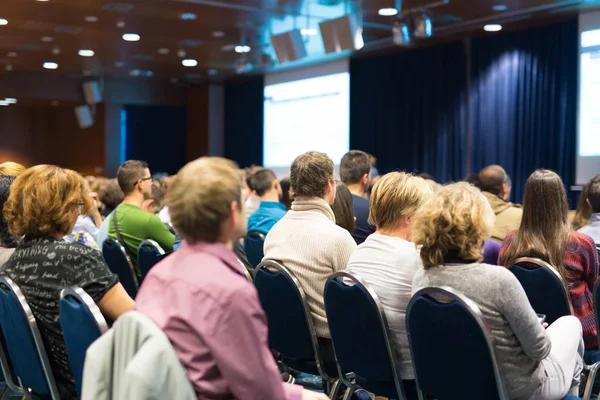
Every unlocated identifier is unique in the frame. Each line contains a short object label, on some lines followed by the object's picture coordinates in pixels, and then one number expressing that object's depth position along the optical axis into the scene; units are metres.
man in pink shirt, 1.50
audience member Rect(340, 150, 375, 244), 4.64
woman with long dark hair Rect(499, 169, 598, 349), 3.32
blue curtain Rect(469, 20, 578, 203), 9.61
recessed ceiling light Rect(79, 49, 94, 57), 12.16
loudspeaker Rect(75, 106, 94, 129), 16.48
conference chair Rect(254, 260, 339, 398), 2.97
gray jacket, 1.44
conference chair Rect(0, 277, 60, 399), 2.26
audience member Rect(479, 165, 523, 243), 4.84
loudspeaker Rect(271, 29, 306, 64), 9.77
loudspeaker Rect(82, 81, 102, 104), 15.62
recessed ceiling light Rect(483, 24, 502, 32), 9.93
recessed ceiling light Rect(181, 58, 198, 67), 13.22
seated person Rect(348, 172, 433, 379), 2.63
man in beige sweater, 3.10
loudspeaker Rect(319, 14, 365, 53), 8.70
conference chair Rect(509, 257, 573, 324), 3.09
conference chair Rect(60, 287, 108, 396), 1.95
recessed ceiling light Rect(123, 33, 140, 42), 10.76
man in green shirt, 4.61
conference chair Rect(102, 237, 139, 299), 4.32
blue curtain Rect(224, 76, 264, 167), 15.16
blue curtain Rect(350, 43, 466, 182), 11.23
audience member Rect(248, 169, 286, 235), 5.04
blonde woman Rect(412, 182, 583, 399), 2.21
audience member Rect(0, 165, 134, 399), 2.33
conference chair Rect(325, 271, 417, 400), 2.54
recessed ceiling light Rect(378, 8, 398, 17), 8.92
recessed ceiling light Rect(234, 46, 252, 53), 11.75
